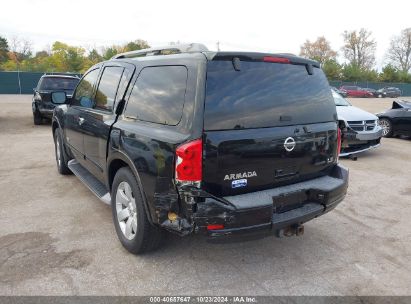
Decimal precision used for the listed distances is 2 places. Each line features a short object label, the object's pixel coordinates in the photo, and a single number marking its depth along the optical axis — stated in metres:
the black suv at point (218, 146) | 2.70
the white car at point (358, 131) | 7.63
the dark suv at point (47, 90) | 11.80
